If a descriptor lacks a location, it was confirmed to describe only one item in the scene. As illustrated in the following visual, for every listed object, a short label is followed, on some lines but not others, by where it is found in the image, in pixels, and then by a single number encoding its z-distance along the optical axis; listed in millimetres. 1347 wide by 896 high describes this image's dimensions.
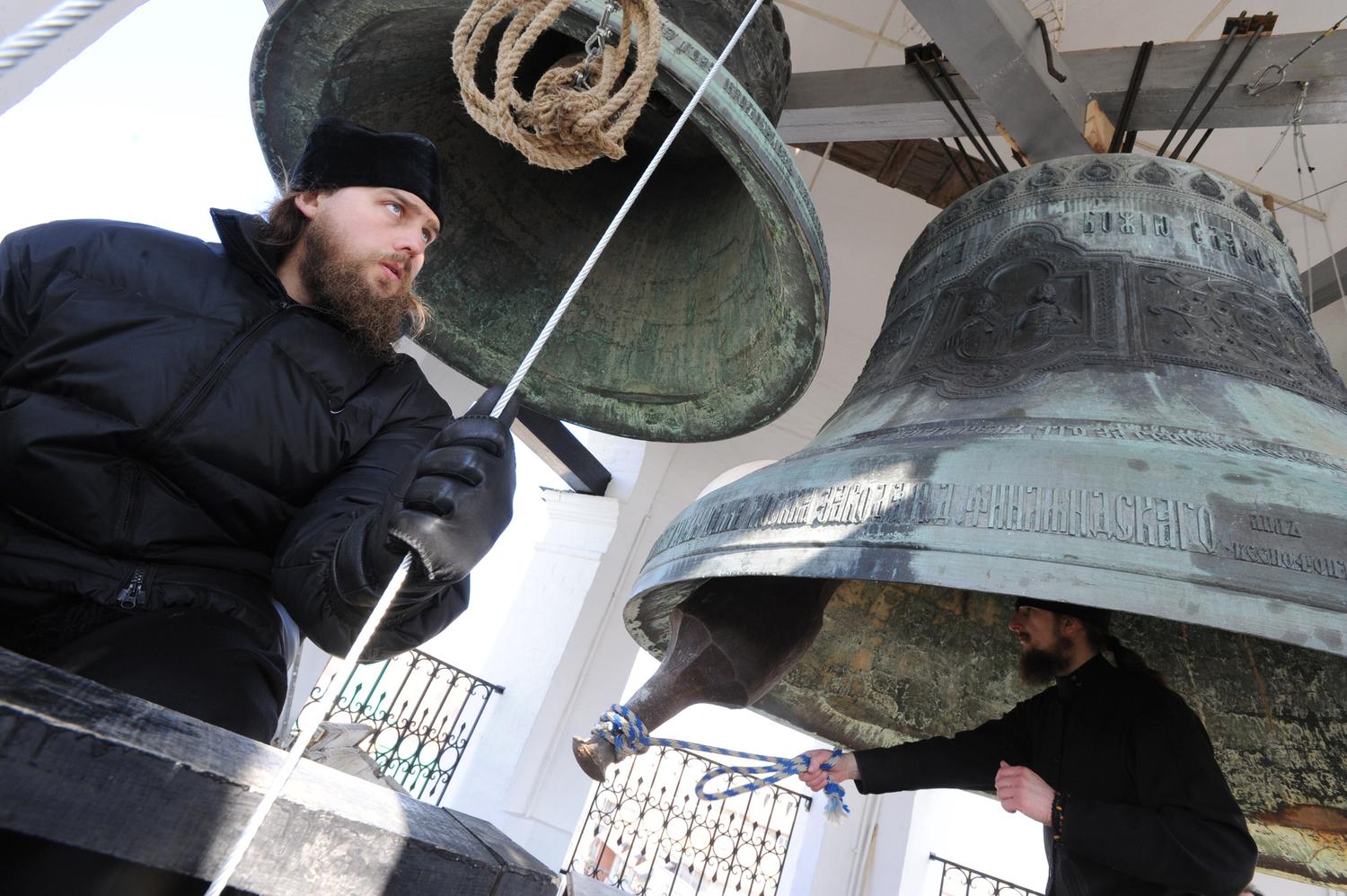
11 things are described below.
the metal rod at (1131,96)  1792
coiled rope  876
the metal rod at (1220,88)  1704
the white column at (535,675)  3342
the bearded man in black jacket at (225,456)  697
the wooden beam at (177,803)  359
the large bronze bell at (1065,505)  753
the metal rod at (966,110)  1870
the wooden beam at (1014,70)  1682
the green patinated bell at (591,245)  1301
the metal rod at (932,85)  1945
